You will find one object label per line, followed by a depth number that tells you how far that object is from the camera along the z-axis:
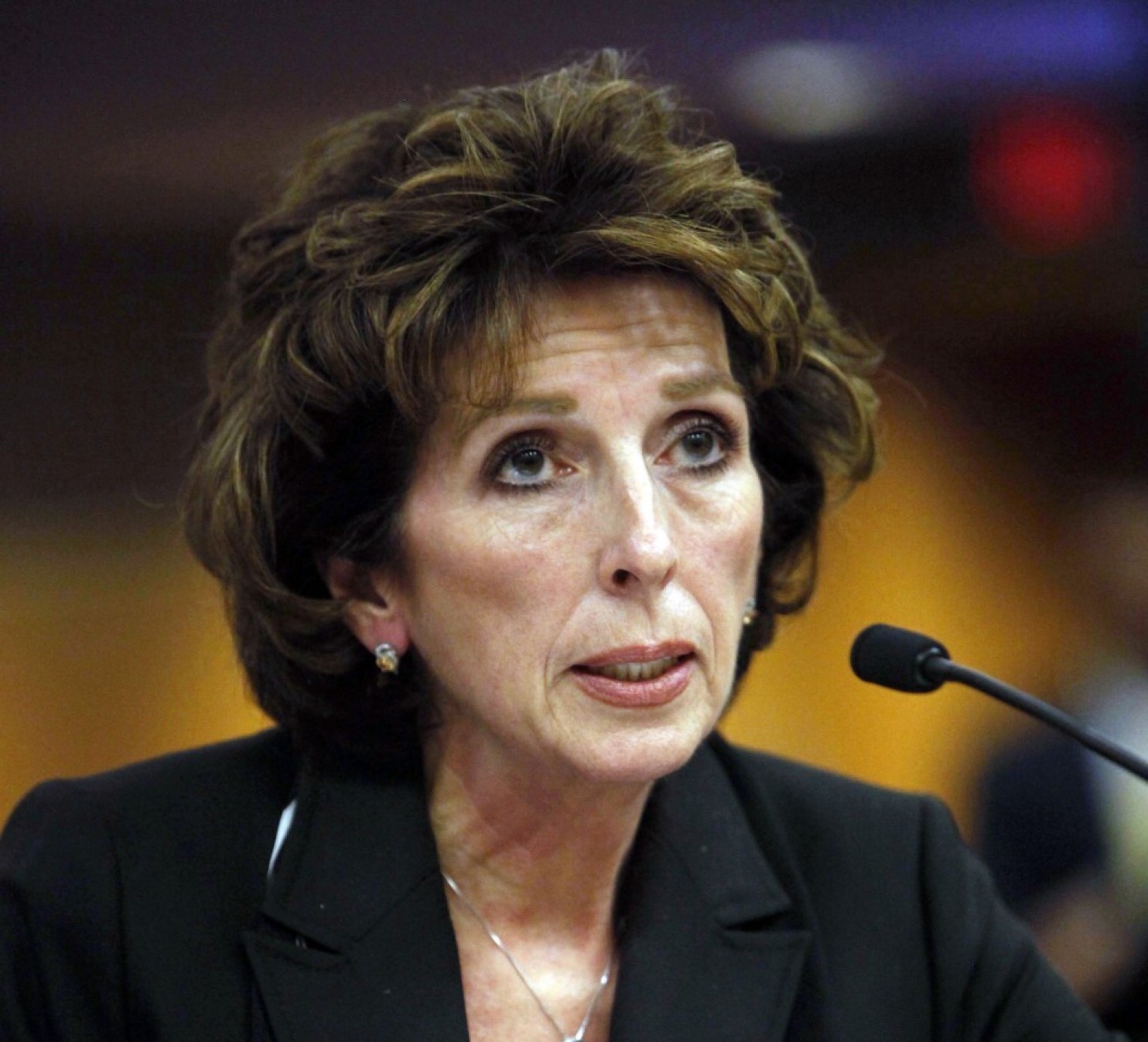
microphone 2.52
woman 2.57
